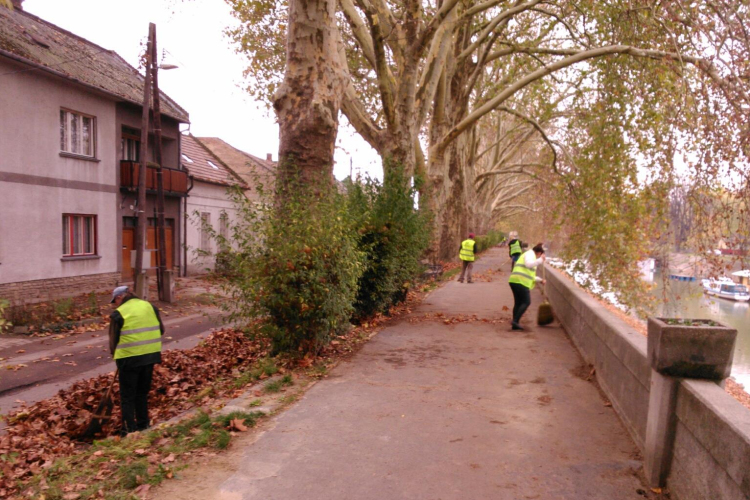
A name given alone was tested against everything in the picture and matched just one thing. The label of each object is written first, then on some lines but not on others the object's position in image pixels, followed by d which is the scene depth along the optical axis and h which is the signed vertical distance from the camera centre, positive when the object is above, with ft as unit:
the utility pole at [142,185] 56.29 +1.52
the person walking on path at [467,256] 65.62 -4.46
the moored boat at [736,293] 94.29 -10.61
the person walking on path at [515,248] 45.32 -2.28
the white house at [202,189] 95.61 +2.47
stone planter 13.01 -2.75
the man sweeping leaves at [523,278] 35.17 -3.55
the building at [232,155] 134.83 +12.15
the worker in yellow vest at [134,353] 21.67 -5.71
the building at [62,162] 56.13 +3.79
